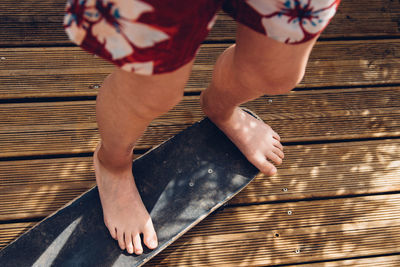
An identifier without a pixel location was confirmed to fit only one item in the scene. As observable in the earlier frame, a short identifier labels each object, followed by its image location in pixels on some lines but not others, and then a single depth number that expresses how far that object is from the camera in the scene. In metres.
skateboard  1.30
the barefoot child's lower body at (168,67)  0.59
